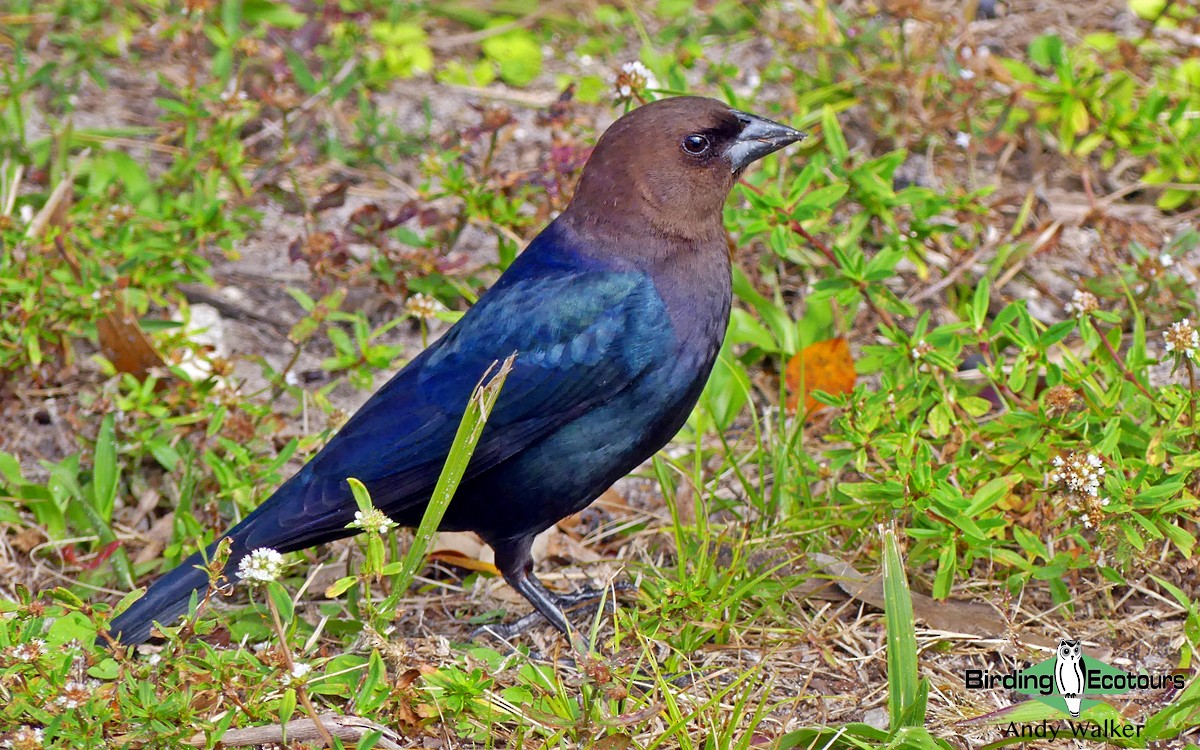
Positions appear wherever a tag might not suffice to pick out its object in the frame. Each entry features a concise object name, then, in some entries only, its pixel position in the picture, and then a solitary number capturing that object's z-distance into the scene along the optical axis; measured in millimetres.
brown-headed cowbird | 6074
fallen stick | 5285
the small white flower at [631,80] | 7547
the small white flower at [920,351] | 6758
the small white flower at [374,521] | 5172
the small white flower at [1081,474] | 5848
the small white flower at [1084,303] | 6801
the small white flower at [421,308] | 7285
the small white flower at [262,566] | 4937
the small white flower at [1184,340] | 6000
